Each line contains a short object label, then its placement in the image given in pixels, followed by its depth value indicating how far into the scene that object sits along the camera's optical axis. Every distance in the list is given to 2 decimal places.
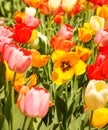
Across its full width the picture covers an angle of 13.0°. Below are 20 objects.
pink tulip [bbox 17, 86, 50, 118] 1.73
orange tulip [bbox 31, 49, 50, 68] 2.50
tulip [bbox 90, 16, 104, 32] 3.29
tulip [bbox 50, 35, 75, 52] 2.75
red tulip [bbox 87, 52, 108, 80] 2.20
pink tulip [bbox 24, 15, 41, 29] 3.21
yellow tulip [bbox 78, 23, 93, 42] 3.12
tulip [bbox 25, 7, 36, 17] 3.87
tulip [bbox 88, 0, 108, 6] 4.11
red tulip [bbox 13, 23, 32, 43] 2.56
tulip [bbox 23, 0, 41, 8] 4.04
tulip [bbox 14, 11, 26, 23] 3.47
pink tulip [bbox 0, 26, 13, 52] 2.32
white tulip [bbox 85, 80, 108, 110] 1.83
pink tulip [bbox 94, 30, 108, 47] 2.96
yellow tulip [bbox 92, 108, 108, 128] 1.99
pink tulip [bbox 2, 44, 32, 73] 2.02
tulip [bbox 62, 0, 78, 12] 3.79
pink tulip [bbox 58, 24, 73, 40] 3.01
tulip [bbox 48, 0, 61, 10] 3.79
